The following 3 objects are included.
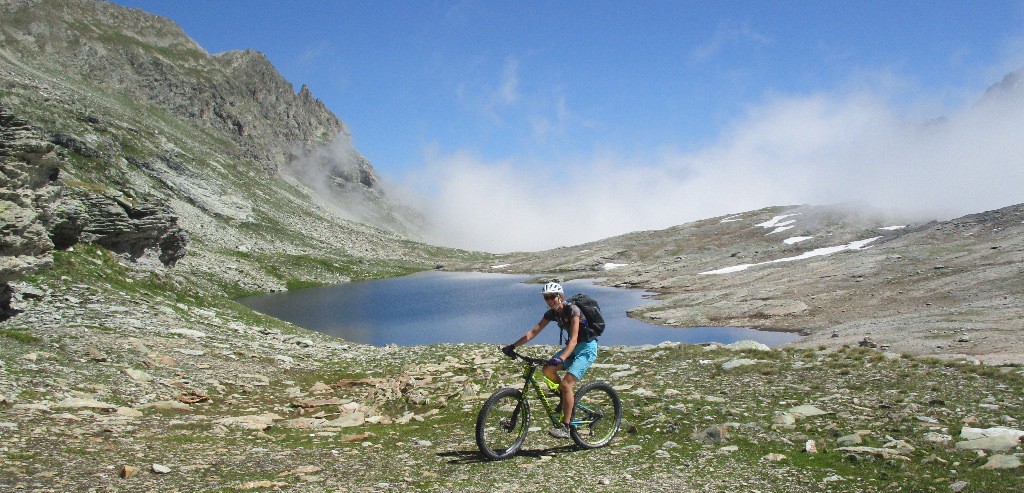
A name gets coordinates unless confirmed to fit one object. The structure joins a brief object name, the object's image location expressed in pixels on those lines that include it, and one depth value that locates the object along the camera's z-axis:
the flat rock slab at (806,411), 13.99
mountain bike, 11.80
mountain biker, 11.84
